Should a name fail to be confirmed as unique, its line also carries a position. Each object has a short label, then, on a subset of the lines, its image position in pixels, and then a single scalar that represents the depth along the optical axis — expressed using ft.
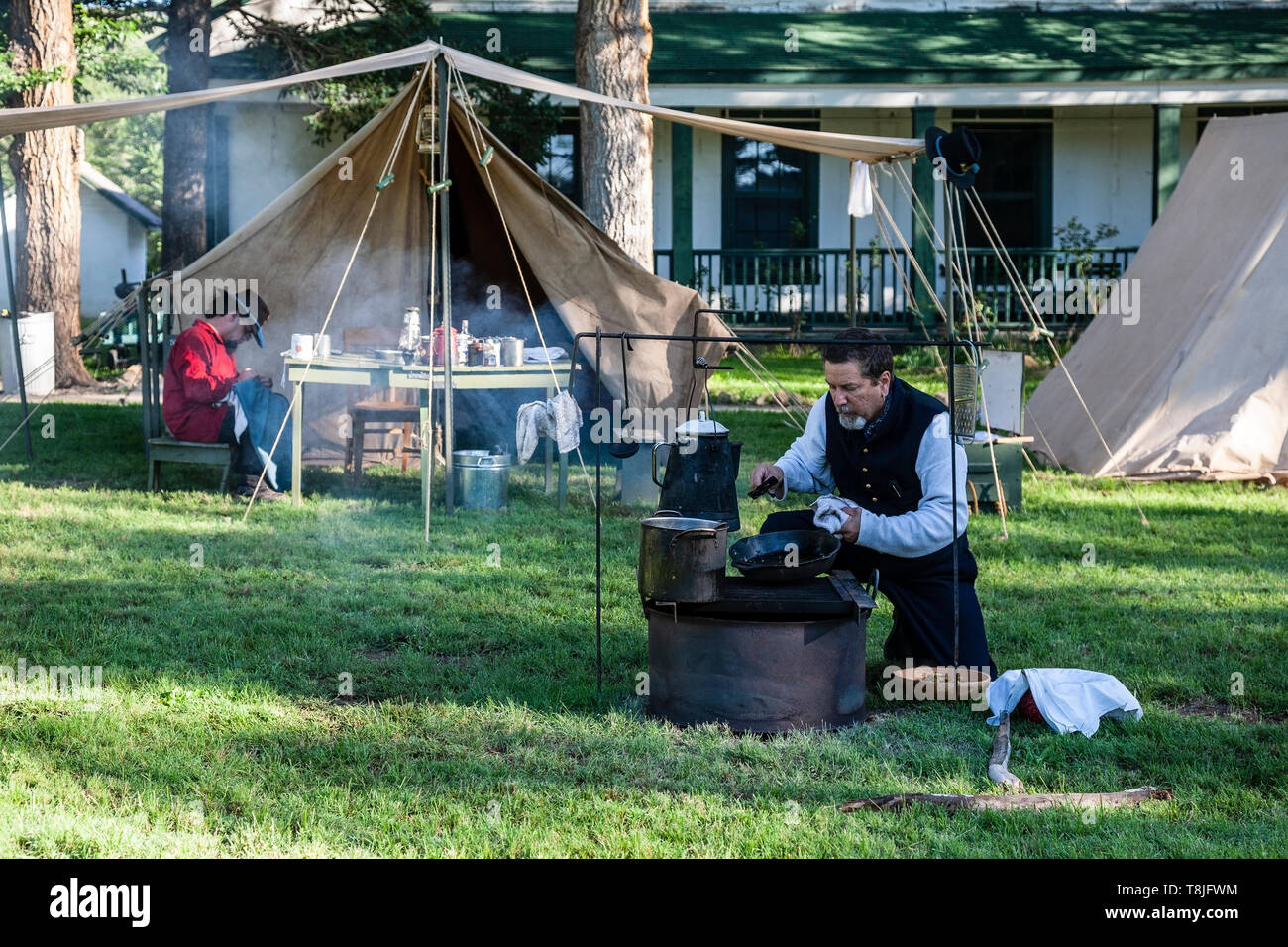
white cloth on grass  14.23
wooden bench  26.55
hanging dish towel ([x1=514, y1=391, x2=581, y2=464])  24.68
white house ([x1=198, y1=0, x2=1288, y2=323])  50.24
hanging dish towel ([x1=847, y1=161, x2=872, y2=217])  31.09
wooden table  25.90
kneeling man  14.84
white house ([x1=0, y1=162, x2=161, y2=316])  107.55
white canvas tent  28.53
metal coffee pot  14.78
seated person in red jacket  26.66
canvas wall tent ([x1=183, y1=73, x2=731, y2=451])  27.45
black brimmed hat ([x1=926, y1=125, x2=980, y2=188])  23.45
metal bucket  25.64
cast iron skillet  14.43
